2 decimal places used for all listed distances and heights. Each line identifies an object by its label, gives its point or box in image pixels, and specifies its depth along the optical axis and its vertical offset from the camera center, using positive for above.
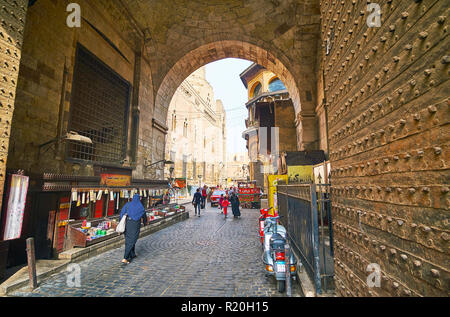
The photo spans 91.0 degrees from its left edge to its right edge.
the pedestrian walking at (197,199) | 14.73 -1.07
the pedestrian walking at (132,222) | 5.64 -1.05
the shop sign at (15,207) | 4.31 -0.50
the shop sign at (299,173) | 9.80 +0.46
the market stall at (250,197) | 20.25 -1.27
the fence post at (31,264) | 4.15 -1.53
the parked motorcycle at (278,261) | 3.92 -1.44
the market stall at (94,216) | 6.00 -1.22
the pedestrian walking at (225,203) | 14.23 -1.29
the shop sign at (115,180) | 7.99 +0.09
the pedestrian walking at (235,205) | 13.70 -1.36
